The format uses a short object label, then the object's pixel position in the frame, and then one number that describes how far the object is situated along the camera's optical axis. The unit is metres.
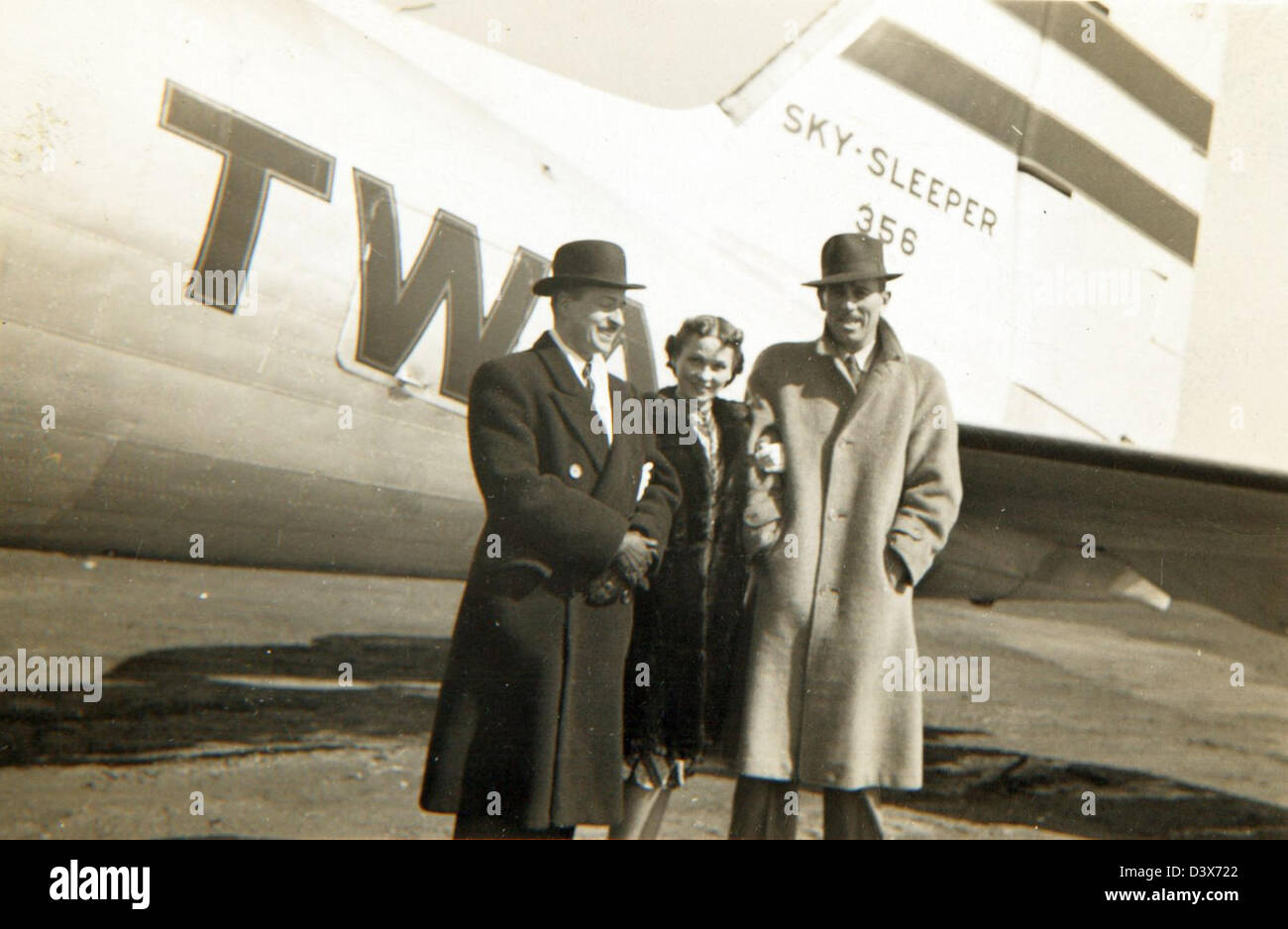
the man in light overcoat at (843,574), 2.91
